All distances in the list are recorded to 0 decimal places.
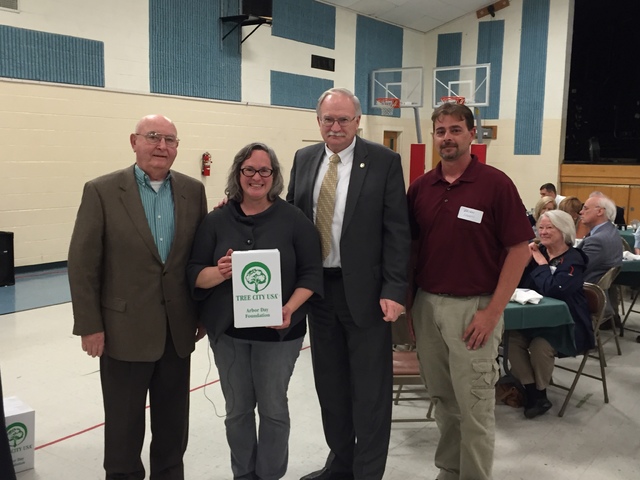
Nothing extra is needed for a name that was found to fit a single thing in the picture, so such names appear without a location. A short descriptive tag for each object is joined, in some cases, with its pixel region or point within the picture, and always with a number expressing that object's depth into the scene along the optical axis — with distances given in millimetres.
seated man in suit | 4363
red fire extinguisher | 9328
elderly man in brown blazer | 2188
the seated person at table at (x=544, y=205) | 5620
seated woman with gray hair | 3508
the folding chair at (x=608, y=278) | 3994
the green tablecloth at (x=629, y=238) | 6625
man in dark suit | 2346
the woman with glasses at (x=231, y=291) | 2229
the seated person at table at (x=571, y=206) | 5773
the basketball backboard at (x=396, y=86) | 12531
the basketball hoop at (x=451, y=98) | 11203
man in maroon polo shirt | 2316
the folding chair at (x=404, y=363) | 3127
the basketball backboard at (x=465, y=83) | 12281
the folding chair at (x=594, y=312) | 3573
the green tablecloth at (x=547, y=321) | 3287
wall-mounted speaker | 9188
